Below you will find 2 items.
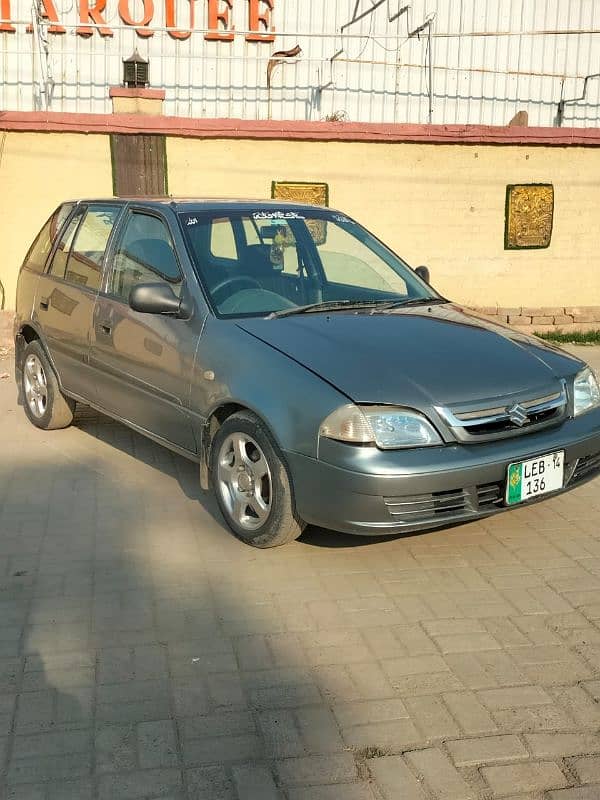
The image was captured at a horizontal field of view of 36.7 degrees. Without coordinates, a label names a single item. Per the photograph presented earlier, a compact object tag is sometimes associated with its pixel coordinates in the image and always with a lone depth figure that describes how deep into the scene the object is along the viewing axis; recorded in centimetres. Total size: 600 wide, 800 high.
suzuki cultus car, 395
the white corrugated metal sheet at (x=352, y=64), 1365
